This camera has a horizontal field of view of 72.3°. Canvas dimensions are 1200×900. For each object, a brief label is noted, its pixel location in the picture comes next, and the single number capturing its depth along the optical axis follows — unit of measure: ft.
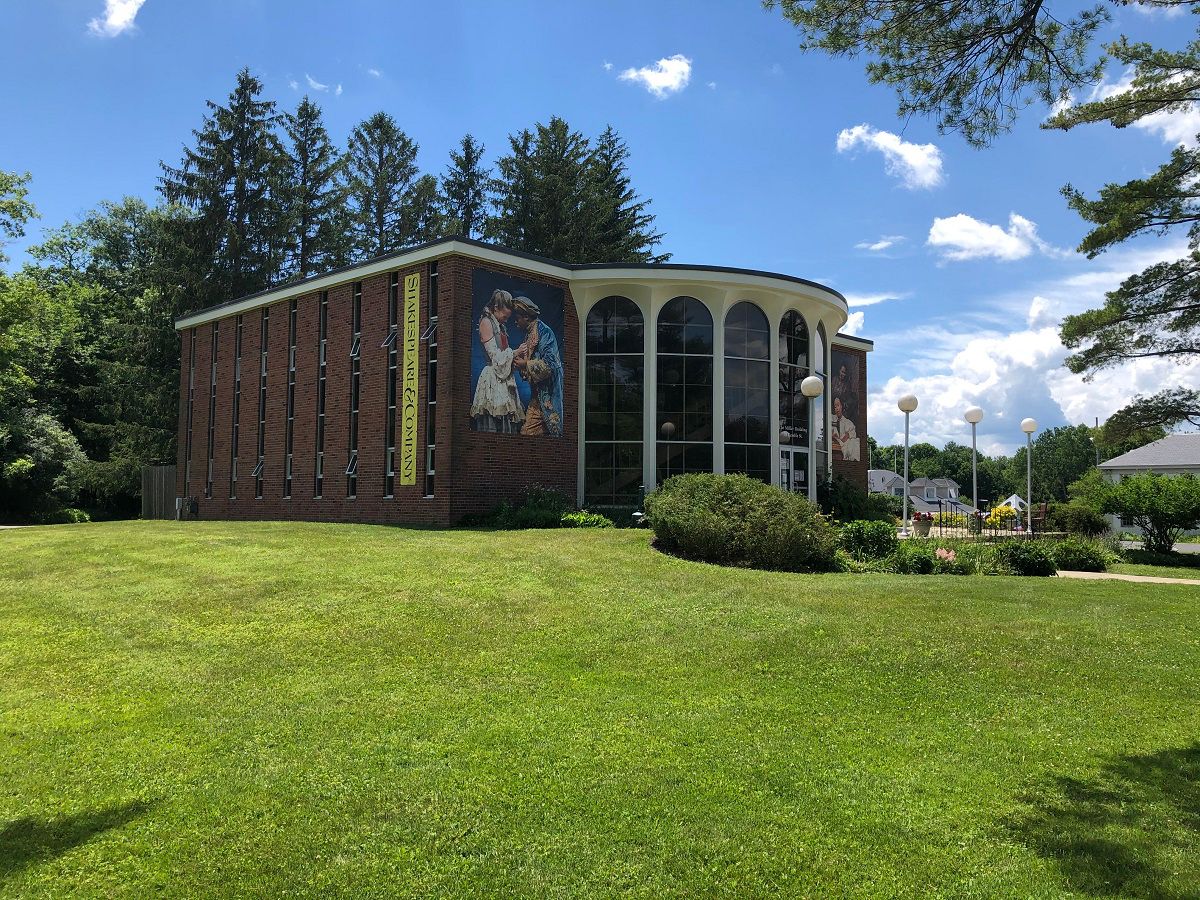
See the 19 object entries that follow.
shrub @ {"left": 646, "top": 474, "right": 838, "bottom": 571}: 42.63
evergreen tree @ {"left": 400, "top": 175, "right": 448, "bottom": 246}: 149.48
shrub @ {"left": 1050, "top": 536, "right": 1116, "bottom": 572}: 50.11
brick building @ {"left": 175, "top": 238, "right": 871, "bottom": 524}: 67.77
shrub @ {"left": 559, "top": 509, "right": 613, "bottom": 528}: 61.57
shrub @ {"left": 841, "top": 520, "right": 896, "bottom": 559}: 48.88
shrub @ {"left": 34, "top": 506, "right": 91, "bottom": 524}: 109.81
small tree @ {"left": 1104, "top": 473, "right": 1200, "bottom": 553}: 59.41
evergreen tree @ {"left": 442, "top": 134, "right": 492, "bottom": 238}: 159.43
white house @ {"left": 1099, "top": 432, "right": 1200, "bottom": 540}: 145.28
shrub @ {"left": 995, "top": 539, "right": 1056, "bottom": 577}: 45.34
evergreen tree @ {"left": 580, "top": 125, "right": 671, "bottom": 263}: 141.79
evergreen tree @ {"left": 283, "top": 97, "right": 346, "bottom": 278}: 144.25
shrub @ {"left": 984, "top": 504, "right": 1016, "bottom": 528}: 72.23
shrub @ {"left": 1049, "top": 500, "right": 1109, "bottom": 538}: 71.05
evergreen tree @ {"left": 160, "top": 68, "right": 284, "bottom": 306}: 132.67
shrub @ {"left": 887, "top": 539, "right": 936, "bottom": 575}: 45.22
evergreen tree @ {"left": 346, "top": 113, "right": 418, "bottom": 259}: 150.20
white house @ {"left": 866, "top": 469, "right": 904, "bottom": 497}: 276.00
